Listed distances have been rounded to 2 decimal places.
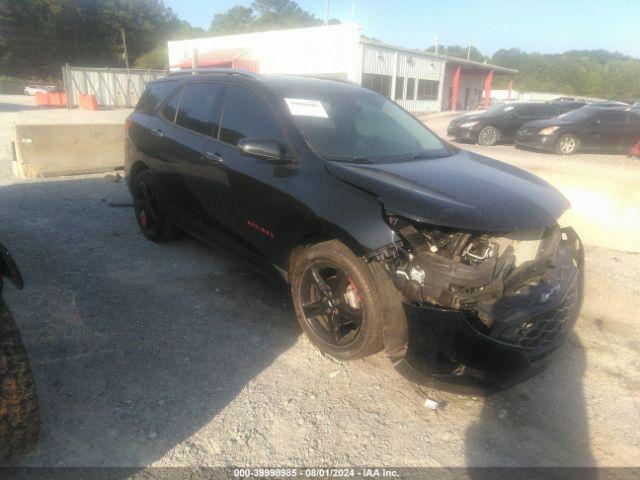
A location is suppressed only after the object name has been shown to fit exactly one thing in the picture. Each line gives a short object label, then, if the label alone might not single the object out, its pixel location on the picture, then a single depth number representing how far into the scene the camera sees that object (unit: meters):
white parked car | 46.90
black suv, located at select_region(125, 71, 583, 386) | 2.49
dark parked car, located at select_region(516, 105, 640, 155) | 13.64
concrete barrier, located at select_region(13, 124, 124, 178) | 7.58
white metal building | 25.38
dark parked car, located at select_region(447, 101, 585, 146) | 15.86
